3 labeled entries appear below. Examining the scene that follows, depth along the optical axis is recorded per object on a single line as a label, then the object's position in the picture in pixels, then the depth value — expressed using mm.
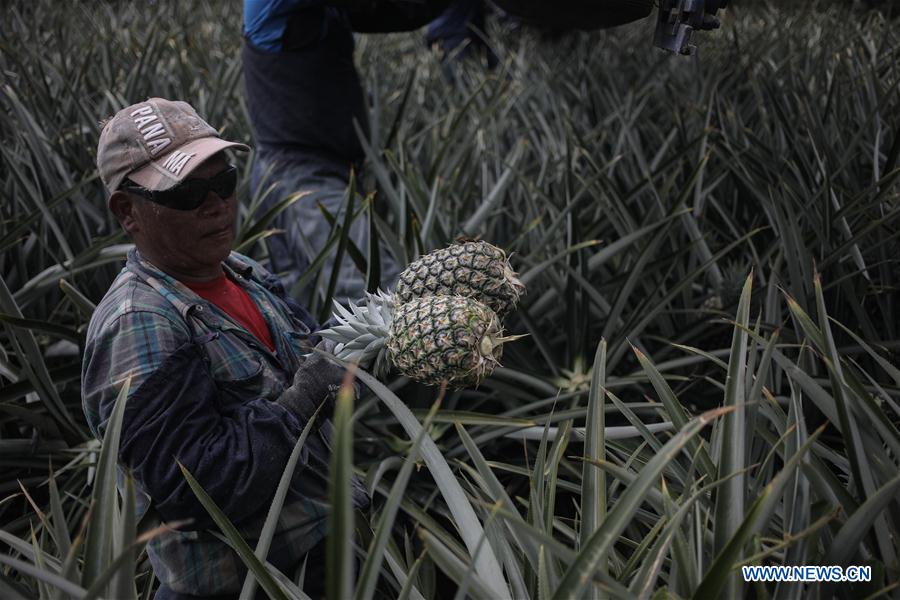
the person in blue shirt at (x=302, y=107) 2932
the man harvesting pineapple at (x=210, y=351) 1334
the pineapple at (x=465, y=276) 1534
